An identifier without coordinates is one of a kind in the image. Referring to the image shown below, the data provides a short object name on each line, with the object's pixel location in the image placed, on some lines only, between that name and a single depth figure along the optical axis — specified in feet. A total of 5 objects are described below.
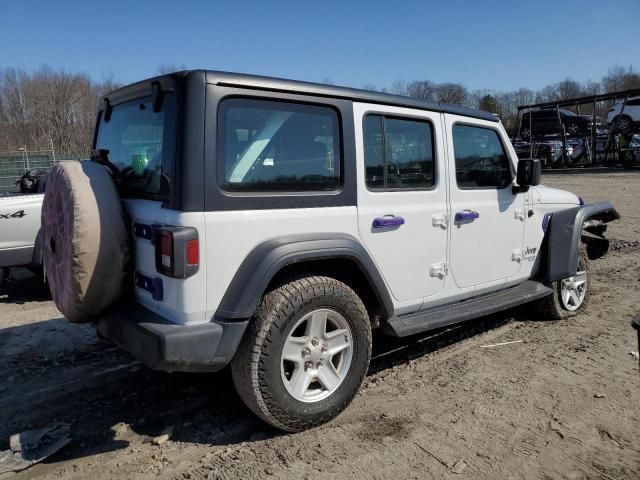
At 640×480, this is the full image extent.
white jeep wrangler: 8.34
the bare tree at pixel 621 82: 201.69
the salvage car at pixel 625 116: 74.02
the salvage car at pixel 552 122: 86.53
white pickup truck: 18.21
